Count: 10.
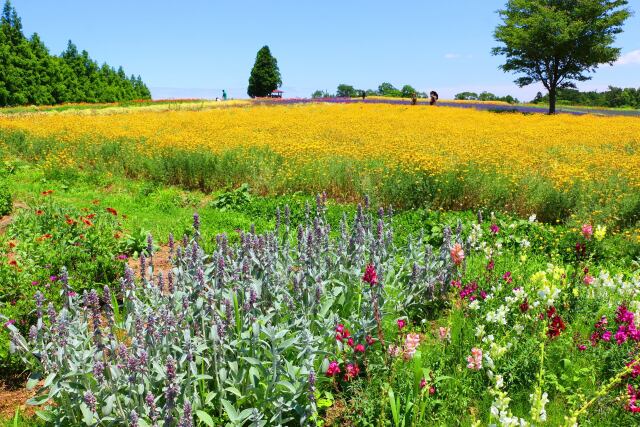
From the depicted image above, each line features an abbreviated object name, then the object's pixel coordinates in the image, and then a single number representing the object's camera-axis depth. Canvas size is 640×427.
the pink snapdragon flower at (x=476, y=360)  2.76
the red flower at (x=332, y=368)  2.86
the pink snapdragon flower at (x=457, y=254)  3.93
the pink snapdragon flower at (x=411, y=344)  2.77
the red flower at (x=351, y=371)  2.97
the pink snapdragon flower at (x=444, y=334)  3.42
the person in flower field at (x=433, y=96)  33.07
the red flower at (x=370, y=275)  3.20
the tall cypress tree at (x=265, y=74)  58.53
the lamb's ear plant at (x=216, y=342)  2.62
